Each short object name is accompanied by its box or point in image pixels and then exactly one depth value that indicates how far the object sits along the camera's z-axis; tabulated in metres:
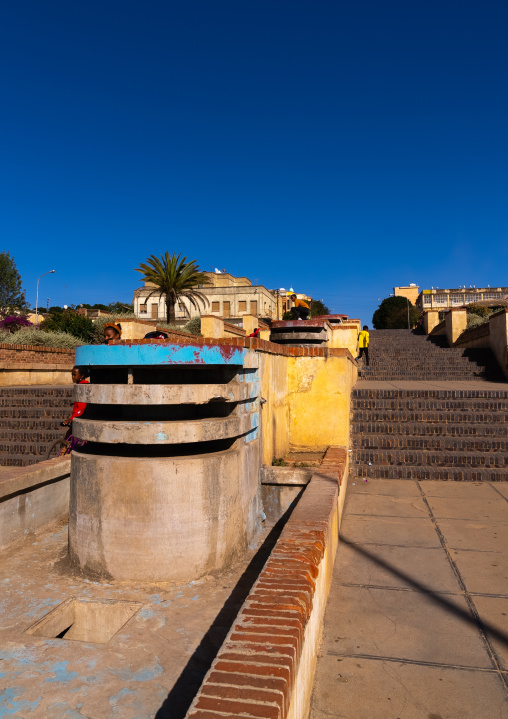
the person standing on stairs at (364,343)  14.76
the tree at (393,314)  56.78
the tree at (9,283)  49.06
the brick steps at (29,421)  7.50
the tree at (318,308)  69.66
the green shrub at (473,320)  20.42
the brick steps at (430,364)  13.71
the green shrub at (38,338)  15.78
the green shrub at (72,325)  31.49
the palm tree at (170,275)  33.41
